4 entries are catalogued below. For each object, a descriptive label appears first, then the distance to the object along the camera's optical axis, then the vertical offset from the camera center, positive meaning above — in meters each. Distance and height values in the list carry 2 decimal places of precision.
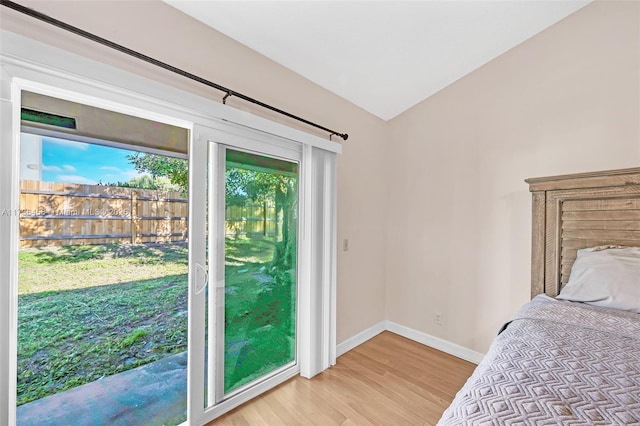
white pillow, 1.43 -0.36
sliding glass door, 1.72 -0.42
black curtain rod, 1.03 +0.75
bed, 0.71 -0.49
